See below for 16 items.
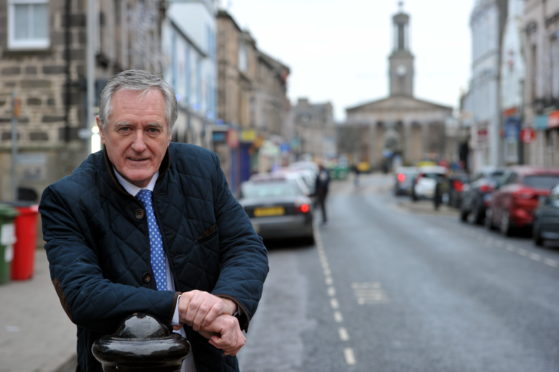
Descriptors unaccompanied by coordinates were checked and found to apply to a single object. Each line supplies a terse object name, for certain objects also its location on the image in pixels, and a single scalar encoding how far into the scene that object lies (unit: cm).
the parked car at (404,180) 5000
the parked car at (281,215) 1769
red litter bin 1170
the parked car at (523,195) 1967
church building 13175
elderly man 247
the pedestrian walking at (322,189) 2602
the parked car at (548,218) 1692
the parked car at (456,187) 3356
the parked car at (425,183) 4288
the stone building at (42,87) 1903
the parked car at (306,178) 3051
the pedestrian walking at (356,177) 6737
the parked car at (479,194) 2461
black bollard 232
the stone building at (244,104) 4803
